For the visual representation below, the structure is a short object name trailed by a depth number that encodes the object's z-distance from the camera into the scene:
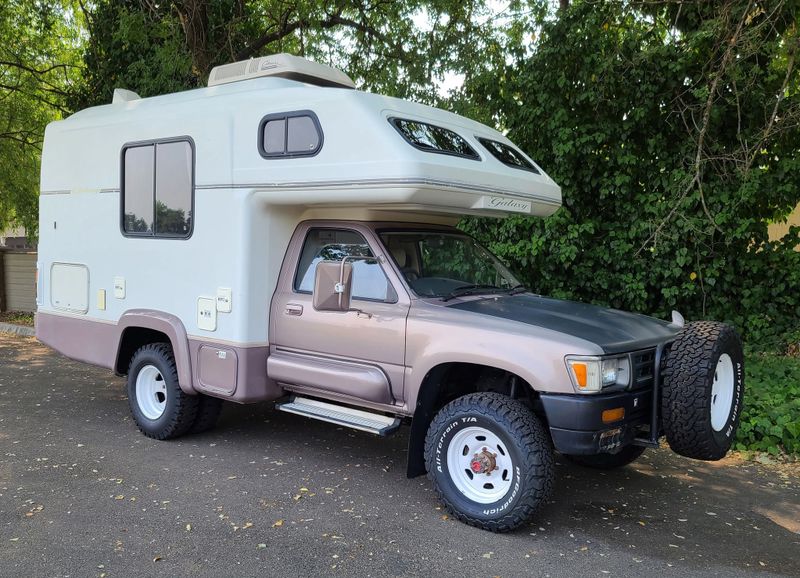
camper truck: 4.36
